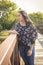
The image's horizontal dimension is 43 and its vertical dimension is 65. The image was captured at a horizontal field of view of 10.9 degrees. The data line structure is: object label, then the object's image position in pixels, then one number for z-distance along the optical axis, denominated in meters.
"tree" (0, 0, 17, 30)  11.17
